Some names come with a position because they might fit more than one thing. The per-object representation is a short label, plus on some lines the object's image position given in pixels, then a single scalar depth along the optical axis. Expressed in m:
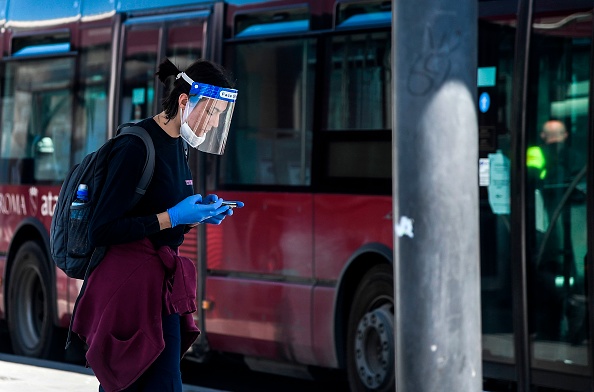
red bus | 11.73
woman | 7.33
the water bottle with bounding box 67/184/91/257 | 7.43
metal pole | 6.01
